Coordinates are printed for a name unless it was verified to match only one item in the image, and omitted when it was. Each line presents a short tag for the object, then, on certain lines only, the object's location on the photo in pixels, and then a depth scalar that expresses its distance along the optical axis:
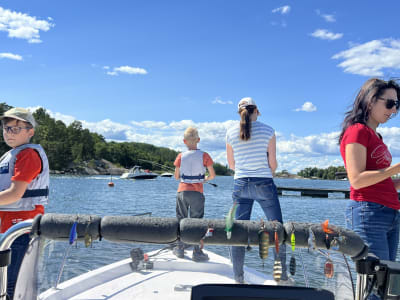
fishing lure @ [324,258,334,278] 1.39
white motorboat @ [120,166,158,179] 80.73
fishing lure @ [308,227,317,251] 1.33
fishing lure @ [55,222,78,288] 1.36
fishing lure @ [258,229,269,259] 1.34
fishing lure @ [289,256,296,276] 1.42
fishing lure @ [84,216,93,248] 1.37
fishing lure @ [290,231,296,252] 1.34
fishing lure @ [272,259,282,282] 1.40
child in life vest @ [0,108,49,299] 2.20
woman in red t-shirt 1.99
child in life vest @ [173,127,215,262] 4.64
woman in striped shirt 3.10
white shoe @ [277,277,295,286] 1.37
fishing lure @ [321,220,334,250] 1.32
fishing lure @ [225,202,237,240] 1.34
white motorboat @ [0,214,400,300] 1.10
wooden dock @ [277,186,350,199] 46.31
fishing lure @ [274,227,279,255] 1.35
